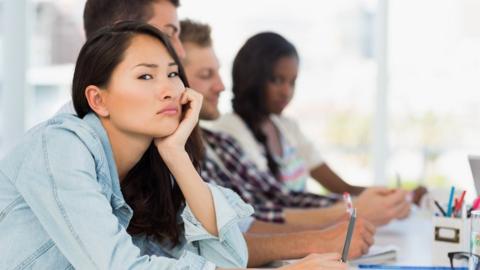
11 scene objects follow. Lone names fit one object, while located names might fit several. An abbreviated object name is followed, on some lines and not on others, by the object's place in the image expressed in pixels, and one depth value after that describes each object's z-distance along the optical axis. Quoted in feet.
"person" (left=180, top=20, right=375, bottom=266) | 11.74
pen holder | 11.73
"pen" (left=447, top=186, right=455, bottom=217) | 11.94
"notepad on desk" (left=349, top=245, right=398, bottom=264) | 11.87
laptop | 11.66
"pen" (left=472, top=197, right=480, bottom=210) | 11.68
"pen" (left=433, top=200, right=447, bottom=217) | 12.04
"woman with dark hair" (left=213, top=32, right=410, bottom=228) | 15.16
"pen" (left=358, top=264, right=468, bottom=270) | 11.03
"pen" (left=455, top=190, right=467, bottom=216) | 11.96
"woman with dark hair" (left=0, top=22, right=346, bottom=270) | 10.13
